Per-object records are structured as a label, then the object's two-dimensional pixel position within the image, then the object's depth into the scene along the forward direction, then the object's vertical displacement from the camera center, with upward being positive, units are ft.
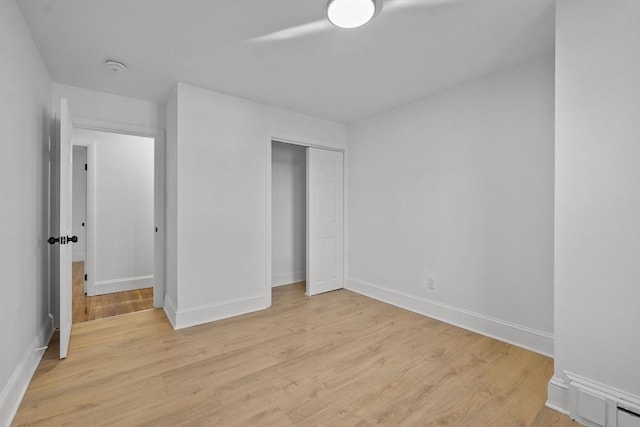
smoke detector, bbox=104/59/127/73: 8.24 +4.24
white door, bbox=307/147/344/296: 13.26 -0.36
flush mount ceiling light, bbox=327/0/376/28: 5.78 +4.14
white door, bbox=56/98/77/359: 7.53 -0.48
